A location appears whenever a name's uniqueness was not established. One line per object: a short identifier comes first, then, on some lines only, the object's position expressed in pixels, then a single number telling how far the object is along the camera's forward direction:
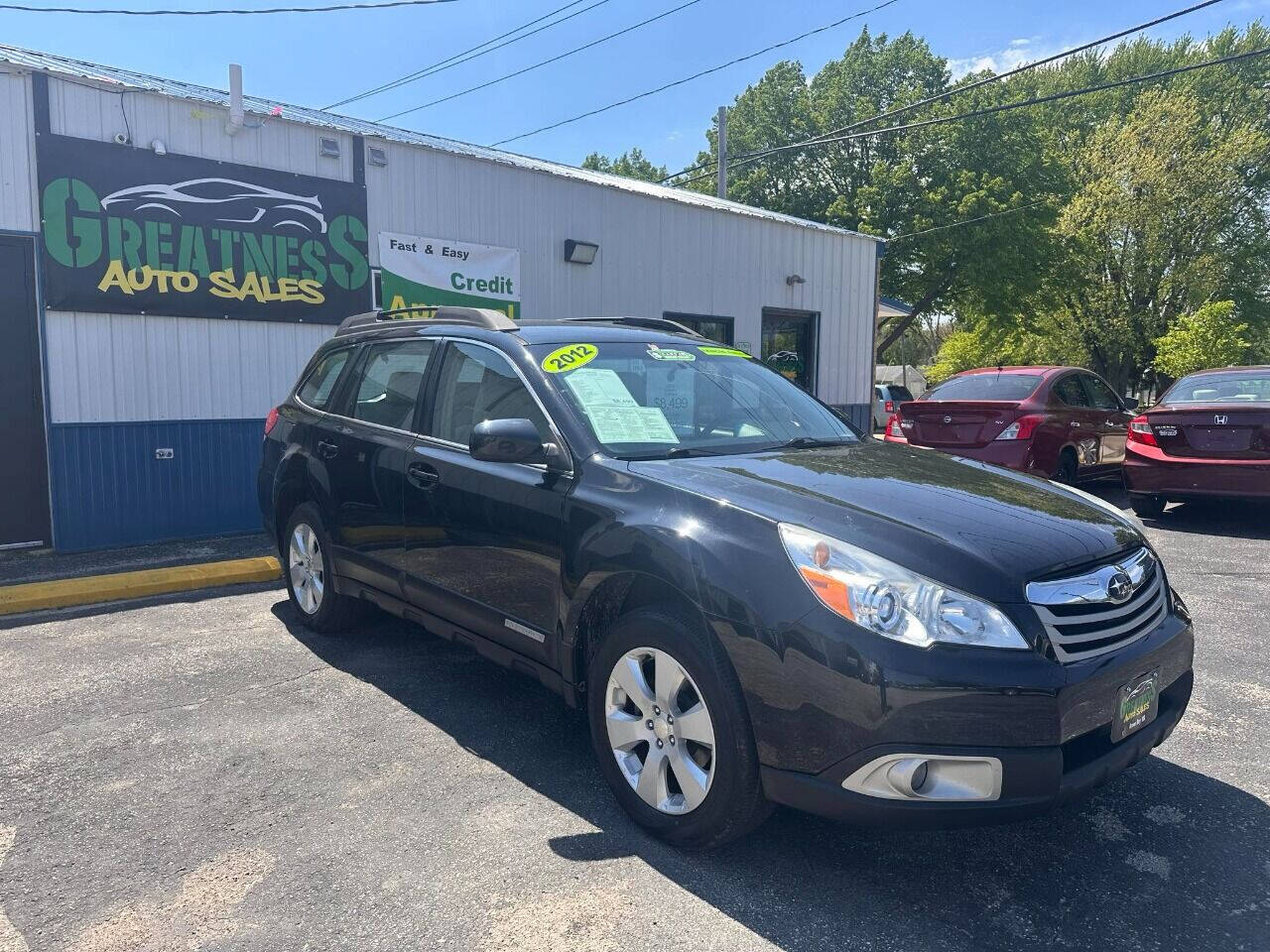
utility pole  20.50
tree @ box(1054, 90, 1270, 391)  28.16
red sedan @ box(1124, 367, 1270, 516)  7.84
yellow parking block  5.75
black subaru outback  2.40
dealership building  6.89
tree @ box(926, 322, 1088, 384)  33.38
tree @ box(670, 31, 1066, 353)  26.84
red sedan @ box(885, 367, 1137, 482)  9.03
